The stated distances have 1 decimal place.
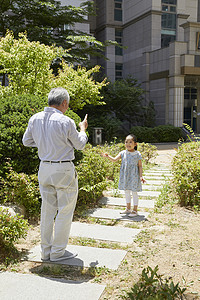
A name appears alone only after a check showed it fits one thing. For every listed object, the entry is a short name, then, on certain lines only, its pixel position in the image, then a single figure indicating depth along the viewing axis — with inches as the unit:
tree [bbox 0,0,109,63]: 732.7
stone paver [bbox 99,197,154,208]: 258.2
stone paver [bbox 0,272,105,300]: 123.2
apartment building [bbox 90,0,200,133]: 911.7
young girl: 228.5
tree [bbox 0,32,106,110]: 391.9
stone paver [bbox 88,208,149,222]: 224.4
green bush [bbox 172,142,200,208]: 247.3
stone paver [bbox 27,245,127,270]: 152.4
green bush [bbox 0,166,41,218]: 213.9
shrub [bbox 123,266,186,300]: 110.9
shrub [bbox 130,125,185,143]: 863.1
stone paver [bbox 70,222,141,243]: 187.0
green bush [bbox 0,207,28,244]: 156.8
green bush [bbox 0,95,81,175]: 230.5
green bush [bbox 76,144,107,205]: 246.7
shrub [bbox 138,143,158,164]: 448.5
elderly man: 145.7
